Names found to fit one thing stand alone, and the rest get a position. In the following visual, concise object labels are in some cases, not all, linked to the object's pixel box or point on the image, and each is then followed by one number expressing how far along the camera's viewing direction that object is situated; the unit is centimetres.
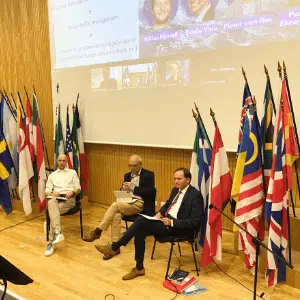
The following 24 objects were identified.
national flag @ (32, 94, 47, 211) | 500
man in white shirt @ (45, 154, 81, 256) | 395
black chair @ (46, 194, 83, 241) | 421
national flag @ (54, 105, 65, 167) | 541
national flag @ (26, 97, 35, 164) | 511
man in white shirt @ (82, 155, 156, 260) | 381
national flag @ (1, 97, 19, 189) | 537
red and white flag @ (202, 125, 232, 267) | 325
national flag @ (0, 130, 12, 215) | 502
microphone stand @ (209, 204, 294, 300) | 200
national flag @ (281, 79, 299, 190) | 294
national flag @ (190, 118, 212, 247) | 347
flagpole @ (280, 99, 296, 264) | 293
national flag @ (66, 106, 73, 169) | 515
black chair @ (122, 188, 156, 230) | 389
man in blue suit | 324
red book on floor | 304
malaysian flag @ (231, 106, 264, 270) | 305
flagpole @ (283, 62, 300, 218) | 300
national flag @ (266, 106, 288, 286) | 292
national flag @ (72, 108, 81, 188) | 520
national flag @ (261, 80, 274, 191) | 313
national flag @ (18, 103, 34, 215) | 497
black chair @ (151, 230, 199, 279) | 320
